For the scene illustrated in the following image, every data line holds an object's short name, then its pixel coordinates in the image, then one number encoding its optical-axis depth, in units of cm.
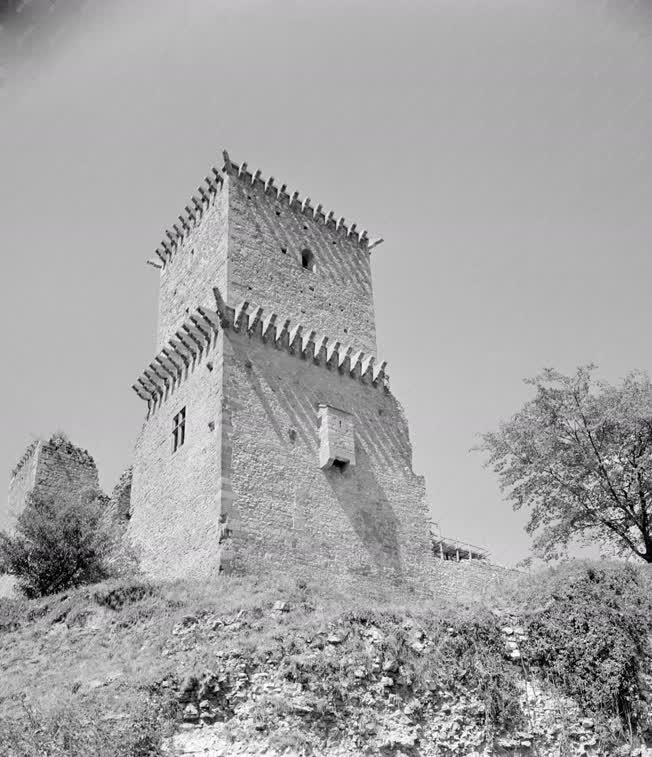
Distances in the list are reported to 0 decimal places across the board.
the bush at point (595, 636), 1434
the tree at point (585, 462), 2145
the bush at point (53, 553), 2178
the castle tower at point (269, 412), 2175
